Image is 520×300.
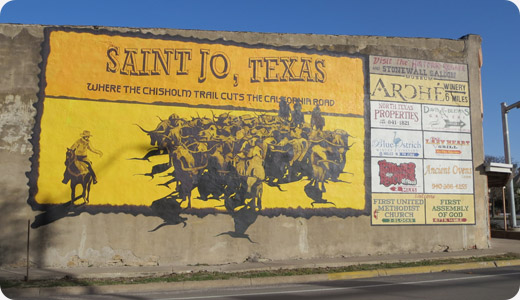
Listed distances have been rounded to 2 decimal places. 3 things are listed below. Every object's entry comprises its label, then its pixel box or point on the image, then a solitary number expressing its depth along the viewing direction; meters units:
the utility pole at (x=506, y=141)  23.66
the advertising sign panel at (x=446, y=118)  15.70
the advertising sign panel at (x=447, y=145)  15.59
